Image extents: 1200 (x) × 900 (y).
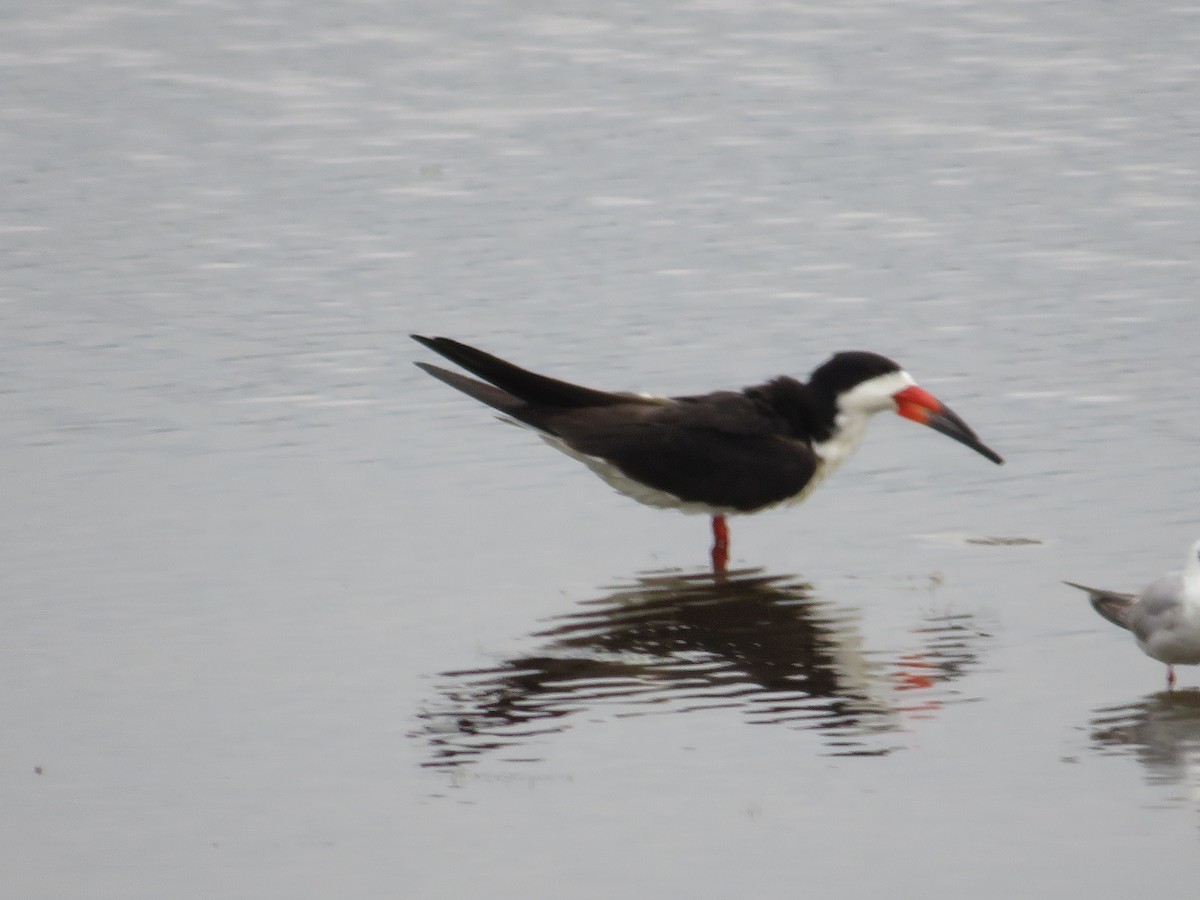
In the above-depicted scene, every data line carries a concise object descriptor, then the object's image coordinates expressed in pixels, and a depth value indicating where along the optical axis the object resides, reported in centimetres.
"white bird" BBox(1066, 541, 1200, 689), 1568
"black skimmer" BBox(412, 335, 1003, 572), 2022
